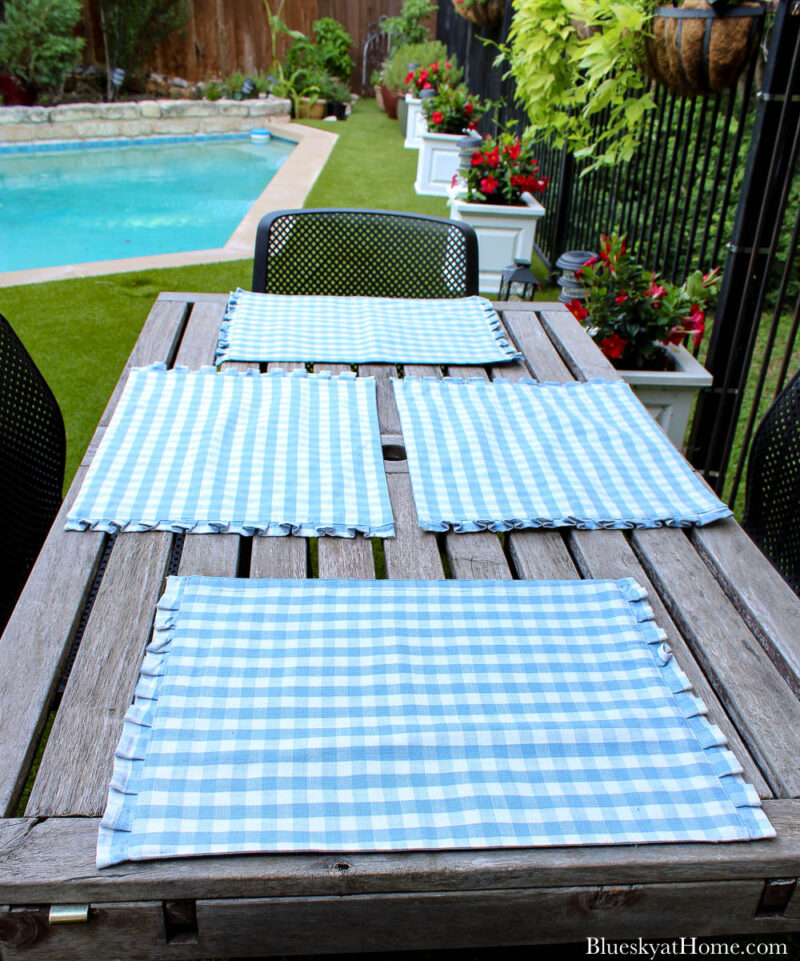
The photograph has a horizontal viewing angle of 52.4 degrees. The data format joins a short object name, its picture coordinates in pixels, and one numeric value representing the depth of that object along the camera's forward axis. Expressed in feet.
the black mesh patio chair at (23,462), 4.57
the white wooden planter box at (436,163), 20.15
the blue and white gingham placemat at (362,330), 5.51
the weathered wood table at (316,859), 2.15
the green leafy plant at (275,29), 33.68
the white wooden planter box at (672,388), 8.13
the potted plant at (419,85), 24.12
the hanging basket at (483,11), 18.81
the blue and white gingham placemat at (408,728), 2.28
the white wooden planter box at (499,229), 14.28
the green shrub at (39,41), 28.96
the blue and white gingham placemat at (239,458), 3.69
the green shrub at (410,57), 30.37
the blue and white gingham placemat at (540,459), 3.86
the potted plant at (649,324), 8.27
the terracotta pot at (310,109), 32.50
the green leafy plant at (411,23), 33.37
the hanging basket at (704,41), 7.20
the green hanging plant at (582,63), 8.17
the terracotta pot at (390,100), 32.37
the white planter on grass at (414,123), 25.82
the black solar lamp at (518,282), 9.50
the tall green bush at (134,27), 32.68
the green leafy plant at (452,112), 20.10
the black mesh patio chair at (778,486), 4.81
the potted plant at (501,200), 14.34
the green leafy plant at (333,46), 34.50
